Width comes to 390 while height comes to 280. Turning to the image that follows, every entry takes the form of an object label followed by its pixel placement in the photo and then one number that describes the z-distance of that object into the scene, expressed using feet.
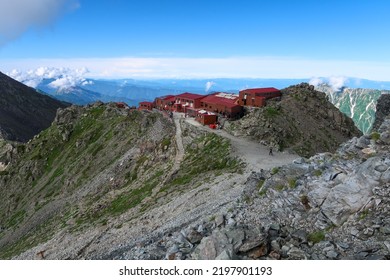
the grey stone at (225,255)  69.10
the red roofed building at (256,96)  350.02
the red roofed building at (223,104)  345.51
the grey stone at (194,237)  83.22
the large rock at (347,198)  76.89
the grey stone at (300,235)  76.38
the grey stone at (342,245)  70.13
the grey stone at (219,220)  89.22
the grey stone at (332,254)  68.87
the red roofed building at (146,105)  467.93
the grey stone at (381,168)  77.43
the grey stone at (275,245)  75.05
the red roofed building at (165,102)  447.42
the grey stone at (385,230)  69.36
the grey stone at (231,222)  86.48
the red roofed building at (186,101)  400.67
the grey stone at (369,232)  70.69
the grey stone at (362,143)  96.84
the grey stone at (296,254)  71.41
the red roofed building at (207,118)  325.38
